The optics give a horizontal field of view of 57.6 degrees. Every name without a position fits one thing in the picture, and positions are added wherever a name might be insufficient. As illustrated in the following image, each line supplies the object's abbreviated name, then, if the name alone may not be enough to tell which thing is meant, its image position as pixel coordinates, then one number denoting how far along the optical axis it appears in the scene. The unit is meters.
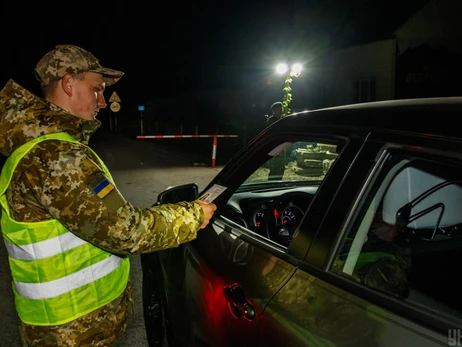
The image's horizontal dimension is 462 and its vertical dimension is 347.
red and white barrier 11.71
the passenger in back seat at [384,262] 1.41
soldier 1.61
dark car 1.23
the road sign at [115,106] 19.69
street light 11.02
